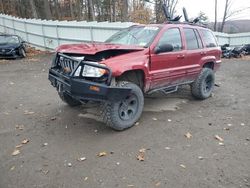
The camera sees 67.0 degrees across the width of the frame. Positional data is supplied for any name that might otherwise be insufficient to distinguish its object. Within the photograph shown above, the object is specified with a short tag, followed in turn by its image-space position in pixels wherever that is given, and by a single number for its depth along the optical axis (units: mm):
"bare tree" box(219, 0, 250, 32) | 26441
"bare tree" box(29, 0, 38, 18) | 15210
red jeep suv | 3168
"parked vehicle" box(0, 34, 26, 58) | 10258
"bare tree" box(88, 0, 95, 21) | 17106
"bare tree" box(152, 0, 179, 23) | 20400
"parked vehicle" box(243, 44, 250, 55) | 11484
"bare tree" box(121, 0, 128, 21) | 12736
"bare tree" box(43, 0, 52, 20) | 14267
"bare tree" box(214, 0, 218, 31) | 25966
